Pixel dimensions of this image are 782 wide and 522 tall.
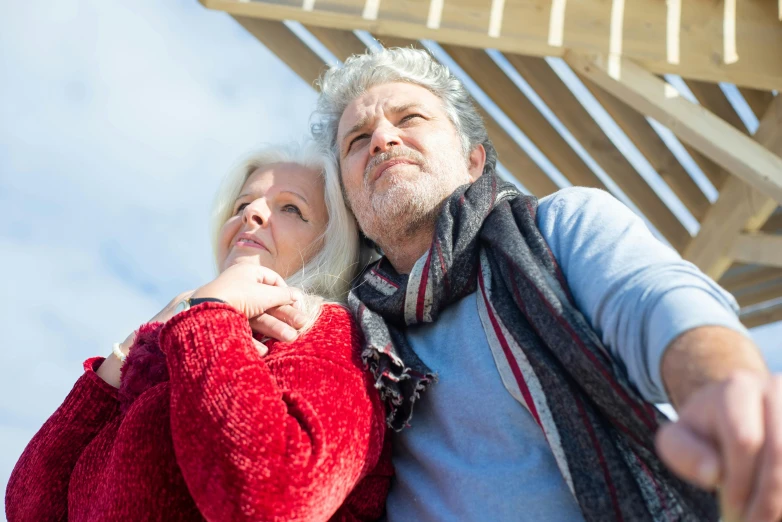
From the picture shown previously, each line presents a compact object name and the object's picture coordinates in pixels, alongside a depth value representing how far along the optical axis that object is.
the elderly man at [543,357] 0.62
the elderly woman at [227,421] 0.96
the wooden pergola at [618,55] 2.20
